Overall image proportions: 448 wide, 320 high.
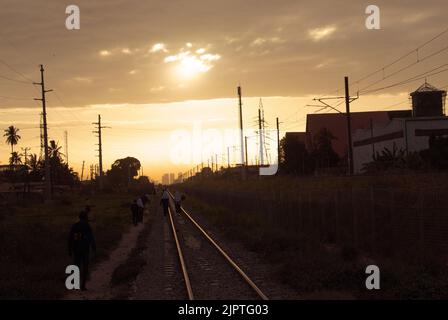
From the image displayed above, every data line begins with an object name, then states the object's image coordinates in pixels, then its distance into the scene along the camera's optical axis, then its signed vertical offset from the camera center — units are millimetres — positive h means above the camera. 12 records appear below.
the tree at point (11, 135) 169250 +14638
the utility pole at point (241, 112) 66081 +7277
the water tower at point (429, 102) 78562 +9051
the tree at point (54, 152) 119319 +6911
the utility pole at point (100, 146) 87562 +5720
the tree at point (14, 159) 168075 +7948
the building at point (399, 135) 59125 +3957
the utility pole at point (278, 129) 74969 +6053
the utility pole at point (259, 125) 78750 +7014
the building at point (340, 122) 95906 +8785
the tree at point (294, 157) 79000 +2663
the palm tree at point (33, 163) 120000 +4751
